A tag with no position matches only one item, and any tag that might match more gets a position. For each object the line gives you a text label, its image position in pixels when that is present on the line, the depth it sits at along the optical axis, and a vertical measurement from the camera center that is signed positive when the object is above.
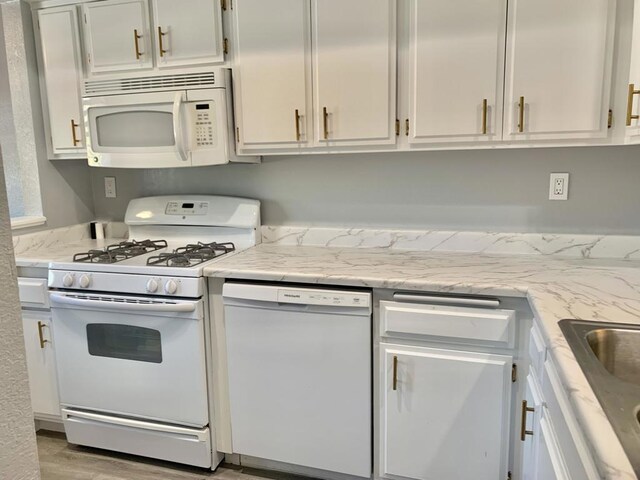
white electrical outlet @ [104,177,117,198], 2.99 -0.14
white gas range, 2.12 -0.83
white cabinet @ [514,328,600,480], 0.96 -0.66
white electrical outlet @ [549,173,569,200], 2.21 -0.13
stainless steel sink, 0.85 -0.46
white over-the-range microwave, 2.29 +0.21
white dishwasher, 1.97 -0.87
